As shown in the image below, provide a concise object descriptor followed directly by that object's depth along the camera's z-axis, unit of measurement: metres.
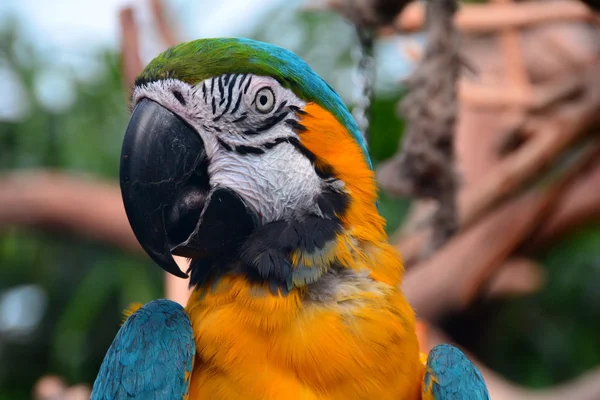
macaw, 2.51
